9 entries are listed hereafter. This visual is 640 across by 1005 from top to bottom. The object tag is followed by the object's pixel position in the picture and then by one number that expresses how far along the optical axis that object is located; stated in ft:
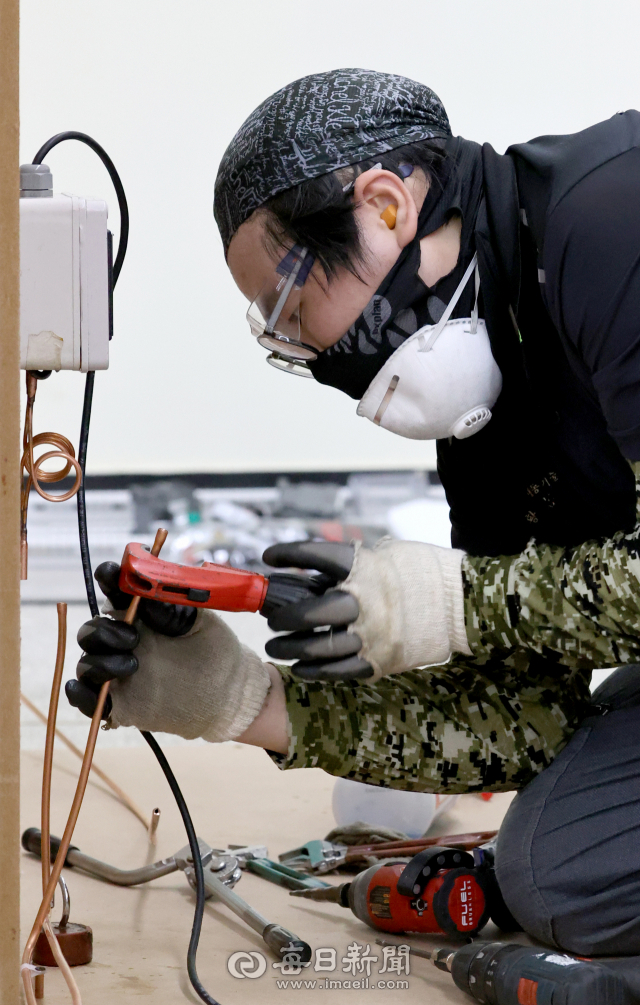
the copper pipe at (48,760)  5.71
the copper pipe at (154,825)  7.05
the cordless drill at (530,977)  5.58
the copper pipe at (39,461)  5.72
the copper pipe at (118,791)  7.23
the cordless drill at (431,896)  6.16
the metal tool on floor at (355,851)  6.80
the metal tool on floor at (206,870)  6.32
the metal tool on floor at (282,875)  6.63
